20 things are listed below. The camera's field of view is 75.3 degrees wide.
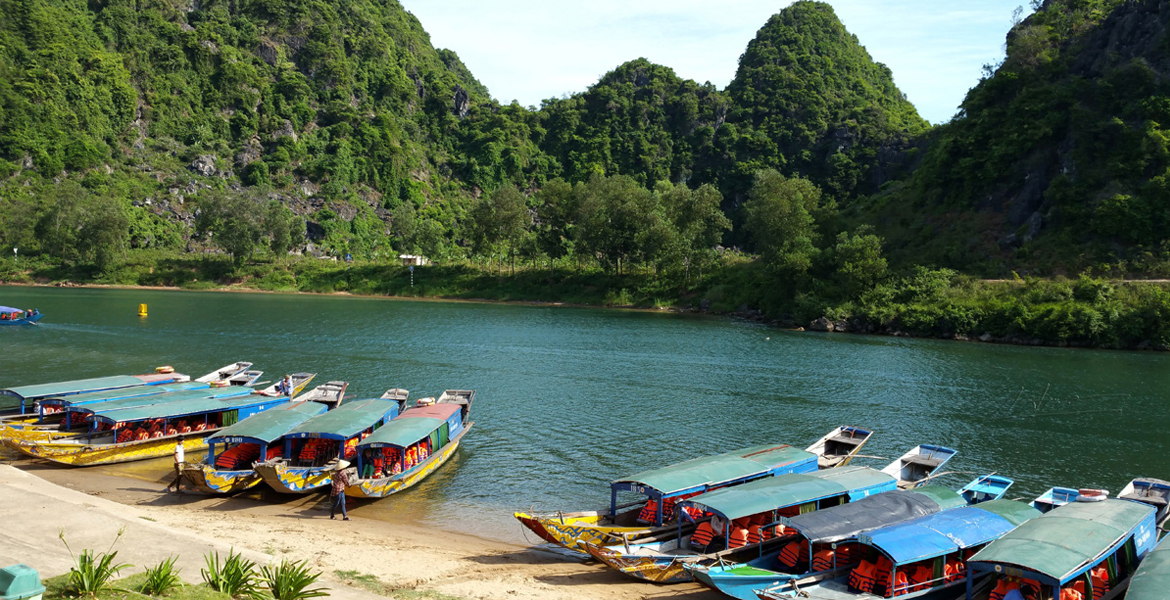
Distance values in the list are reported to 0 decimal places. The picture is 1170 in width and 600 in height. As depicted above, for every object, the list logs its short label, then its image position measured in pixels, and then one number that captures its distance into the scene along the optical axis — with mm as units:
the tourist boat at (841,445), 31250
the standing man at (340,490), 26625
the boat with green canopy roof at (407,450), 28172
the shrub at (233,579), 14695
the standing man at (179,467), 28312
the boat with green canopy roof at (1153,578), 15758
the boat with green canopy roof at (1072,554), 16953
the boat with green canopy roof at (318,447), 27312
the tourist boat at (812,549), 18969
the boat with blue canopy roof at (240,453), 27734
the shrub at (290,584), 14961
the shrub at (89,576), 13781
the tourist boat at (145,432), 30984
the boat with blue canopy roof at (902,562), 18234
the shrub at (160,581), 14227
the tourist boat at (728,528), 20641
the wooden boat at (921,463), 29734
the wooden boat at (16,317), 72000
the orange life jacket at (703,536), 21359
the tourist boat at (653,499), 22094
